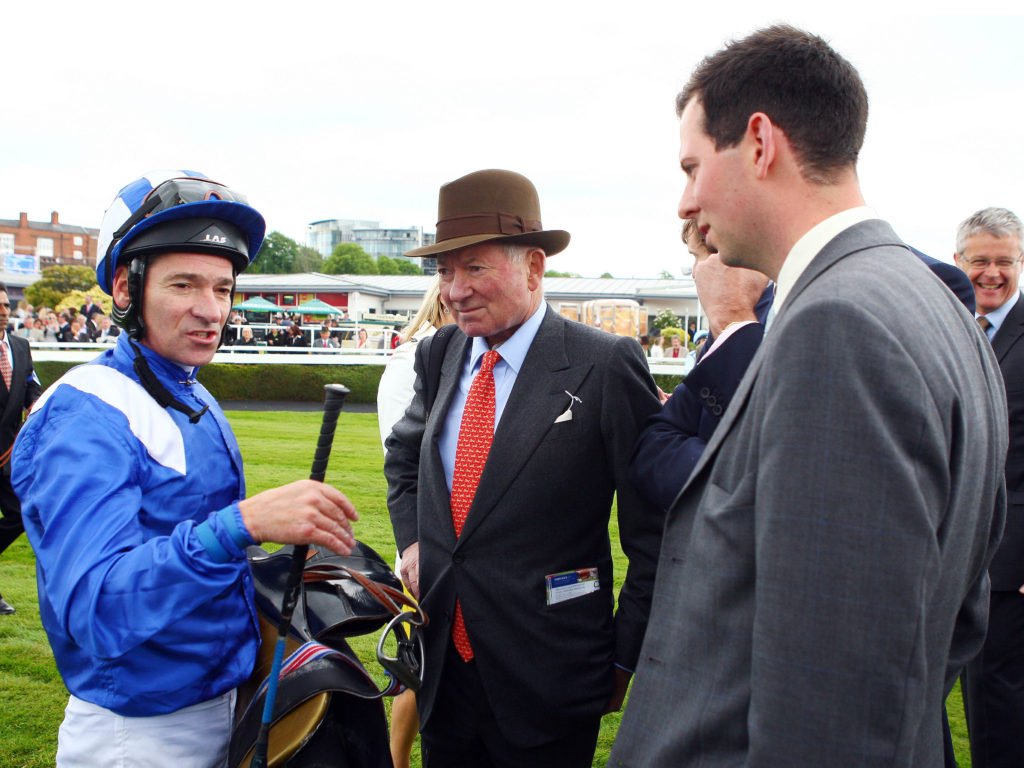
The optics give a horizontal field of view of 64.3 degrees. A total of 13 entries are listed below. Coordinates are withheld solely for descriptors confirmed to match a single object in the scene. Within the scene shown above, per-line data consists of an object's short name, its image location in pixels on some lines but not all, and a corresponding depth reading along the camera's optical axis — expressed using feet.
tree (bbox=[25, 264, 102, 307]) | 181.78
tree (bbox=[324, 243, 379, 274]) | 323.57
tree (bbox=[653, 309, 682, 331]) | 139.44
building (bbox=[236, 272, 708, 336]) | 176.96
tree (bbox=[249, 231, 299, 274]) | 314.76
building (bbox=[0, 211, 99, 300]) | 335.88
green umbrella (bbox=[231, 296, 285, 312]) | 125.00
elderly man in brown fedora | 7.87
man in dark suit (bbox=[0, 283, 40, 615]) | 19.52
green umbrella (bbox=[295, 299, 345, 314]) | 139.54
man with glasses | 11.85
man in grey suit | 3.77
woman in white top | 11.96
